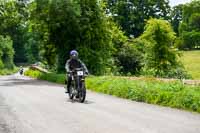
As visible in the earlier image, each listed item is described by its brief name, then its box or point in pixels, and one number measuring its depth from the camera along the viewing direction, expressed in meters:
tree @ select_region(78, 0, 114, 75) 36.03
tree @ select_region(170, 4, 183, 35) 122.12
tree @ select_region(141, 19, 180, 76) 44.16
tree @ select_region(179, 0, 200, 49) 102.06
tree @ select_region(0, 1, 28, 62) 45.47
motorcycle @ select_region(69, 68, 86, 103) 17.41
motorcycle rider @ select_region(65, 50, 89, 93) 18.17
